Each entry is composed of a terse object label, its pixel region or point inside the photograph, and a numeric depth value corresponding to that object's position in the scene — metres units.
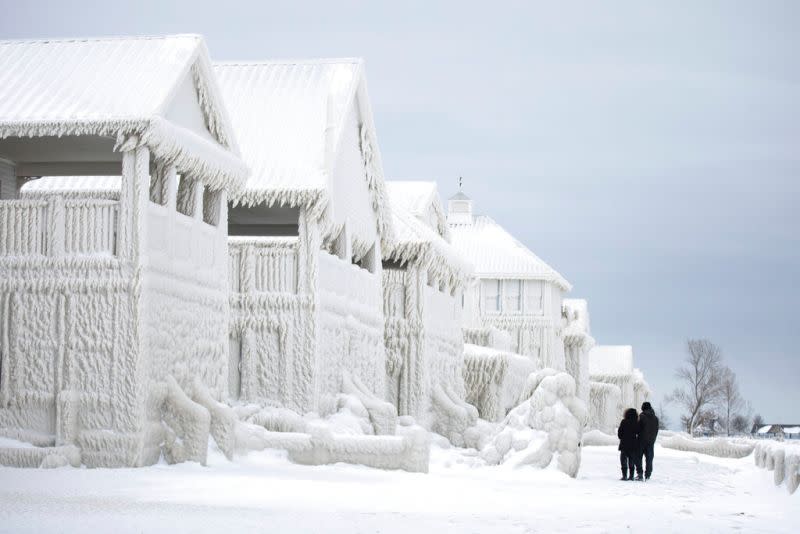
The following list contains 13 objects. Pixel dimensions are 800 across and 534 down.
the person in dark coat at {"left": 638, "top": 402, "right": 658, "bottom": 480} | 26.86
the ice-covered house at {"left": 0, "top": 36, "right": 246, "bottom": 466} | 20.39
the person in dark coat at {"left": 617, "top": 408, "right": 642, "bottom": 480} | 26.84
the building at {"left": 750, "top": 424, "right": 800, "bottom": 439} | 133.40
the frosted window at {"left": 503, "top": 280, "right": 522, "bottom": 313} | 57.56
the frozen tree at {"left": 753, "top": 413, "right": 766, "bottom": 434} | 167.15
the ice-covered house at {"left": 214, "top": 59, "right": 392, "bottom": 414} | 28.11
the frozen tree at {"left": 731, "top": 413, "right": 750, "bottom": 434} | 153.95
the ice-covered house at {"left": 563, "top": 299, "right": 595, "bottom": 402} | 62.88
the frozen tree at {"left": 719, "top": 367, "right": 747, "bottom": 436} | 121.44
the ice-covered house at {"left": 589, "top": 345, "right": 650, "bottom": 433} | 77.31
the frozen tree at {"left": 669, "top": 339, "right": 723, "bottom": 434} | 112.94
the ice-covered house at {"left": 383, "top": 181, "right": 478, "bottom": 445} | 37.38
